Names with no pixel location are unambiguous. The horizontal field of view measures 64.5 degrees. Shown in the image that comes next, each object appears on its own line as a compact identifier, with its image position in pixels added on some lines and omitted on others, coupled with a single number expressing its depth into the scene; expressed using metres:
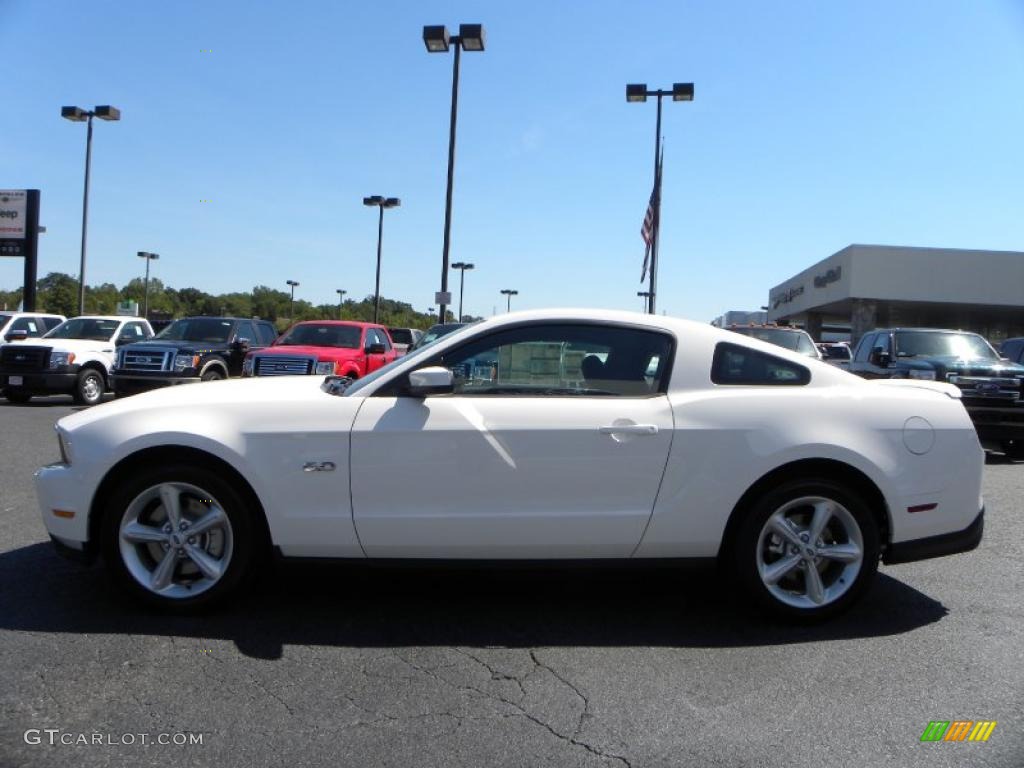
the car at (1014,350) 14.64
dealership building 42.62
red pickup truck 12.24
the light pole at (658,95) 20.80
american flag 20.50
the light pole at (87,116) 25.80
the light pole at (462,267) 58.19
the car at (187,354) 13.47
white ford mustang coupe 3.94
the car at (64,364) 14.91
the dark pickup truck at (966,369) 10.29
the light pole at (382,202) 38.94
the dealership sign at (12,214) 27.12
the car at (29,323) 17.88
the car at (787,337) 13.81
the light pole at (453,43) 18.78
